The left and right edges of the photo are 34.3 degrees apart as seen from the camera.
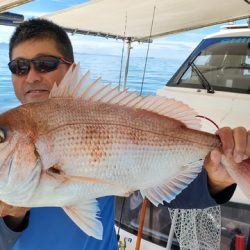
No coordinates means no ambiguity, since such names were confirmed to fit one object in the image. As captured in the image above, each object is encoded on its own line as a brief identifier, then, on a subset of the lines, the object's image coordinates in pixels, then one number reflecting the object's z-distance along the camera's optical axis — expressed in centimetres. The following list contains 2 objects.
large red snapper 94
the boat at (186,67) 240
